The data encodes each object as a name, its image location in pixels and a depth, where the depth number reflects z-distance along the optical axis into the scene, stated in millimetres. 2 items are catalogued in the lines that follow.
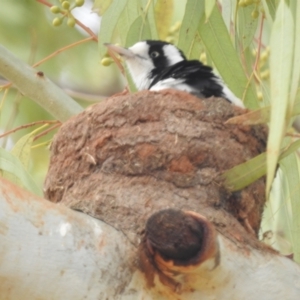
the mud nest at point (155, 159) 4785
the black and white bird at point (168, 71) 6367
